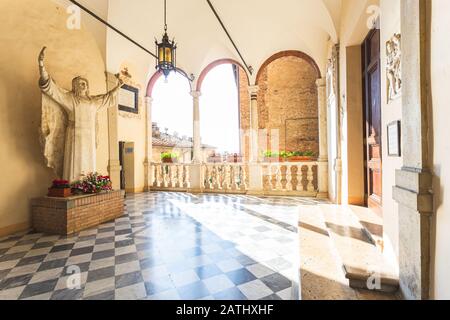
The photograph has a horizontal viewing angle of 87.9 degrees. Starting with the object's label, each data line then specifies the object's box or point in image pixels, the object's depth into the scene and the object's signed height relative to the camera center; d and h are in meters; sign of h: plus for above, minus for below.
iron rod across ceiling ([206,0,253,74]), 7.41 +2.99
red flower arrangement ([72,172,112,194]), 4.53 -0.42
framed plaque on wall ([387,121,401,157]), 1.95 +0.18
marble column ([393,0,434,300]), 1.47 -0.02
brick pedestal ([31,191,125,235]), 4.04 -0.90
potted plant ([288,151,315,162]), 8.05 +0.09
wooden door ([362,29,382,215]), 3.26 +0.61
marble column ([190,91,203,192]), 7.97 +0.34
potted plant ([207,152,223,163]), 14.93 +0.26
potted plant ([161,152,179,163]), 8.87 +0.17
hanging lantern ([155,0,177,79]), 4.17 +1.91
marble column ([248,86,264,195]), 7.36 -0.12
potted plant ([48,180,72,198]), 4.26 -0.47
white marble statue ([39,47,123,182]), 4.40 +0.67
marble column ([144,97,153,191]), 8.55 +0.59
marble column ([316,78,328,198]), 6.66 +0.53
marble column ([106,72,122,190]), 6.41 +0.57
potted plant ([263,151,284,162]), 8.40 +0.15
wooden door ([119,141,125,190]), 7.49 +0.14
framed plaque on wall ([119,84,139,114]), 7.61 +2.16
